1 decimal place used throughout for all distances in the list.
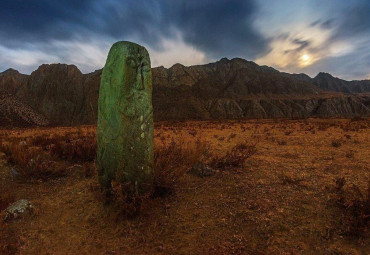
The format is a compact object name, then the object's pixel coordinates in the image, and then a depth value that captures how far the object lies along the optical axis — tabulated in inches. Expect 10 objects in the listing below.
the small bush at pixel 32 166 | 211.2
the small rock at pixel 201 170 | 209.9
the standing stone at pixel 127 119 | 150.1
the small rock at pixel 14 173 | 211.6
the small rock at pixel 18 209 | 153.6
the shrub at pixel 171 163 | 173.9
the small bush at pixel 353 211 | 129.0
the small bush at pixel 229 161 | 229.9
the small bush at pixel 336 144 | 351.7
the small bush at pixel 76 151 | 259.1
